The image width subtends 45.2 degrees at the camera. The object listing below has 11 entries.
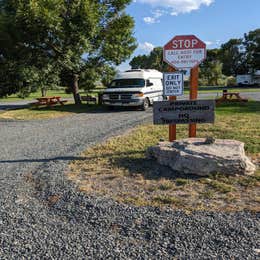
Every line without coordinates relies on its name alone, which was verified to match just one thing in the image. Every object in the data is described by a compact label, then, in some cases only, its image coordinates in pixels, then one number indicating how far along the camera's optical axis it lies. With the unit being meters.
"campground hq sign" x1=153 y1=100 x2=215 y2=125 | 6.22
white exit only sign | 6.36
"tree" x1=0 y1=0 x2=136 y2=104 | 14.20
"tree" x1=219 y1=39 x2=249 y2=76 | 66.31
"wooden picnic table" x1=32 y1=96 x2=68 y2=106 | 18.58
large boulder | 4.93
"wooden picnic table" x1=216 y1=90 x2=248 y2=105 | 17.98
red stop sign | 6.32
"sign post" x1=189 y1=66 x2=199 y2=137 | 6.35
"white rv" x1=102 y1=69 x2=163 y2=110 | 15.52
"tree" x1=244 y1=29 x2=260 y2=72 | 63.91
